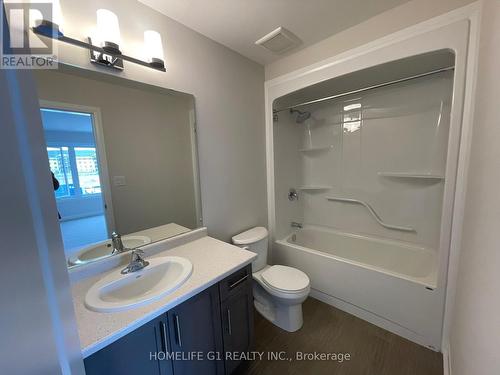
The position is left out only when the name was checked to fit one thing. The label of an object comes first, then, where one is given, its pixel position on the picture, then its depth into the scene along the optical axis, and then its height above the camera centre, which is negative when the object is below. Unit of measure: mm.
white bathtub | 1562 -1099
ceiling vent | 1690 +1024
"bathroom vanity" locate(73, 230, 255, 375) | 837 -753
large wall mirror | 1122 +39
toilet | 1688 -1046
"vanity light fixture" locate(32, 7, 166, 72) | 969 +656
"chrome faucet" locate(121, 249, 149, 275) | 1218 -579
